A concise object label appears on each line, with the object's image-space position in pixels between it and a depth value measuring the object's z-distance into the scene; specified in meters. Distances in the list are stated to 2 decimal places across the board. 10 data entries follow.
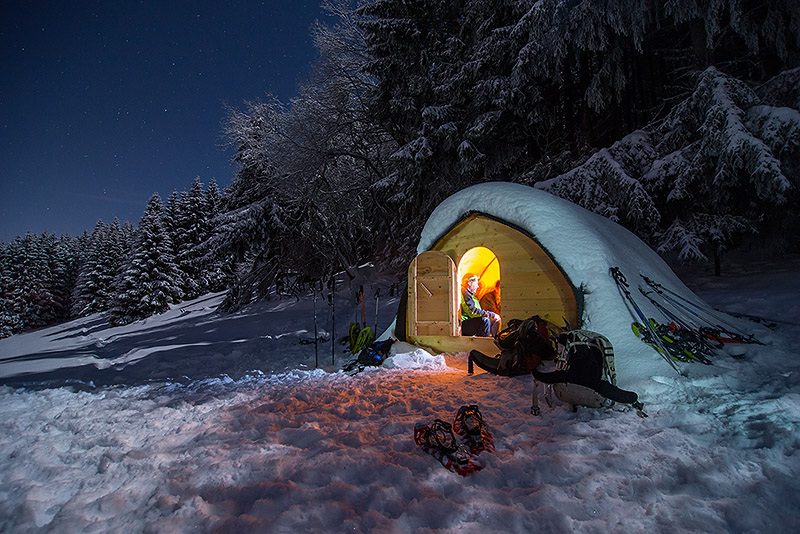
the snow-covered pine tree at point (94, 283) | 31.09
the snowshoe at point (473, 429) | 2.58
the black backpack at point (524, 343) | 4.54
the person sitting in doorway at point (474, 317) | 6.28
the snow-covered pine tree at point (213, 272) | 25.94
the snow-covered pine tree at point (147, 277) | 20.19
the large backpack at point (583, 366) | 3.01
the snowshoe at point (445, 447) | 2.32
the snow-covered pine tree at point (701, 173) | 6.33
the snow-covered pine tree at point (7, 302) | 31.99
